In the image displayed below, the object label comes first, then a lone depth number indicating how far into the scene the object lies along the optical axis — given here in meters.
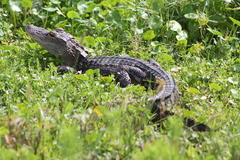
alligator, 8.25
